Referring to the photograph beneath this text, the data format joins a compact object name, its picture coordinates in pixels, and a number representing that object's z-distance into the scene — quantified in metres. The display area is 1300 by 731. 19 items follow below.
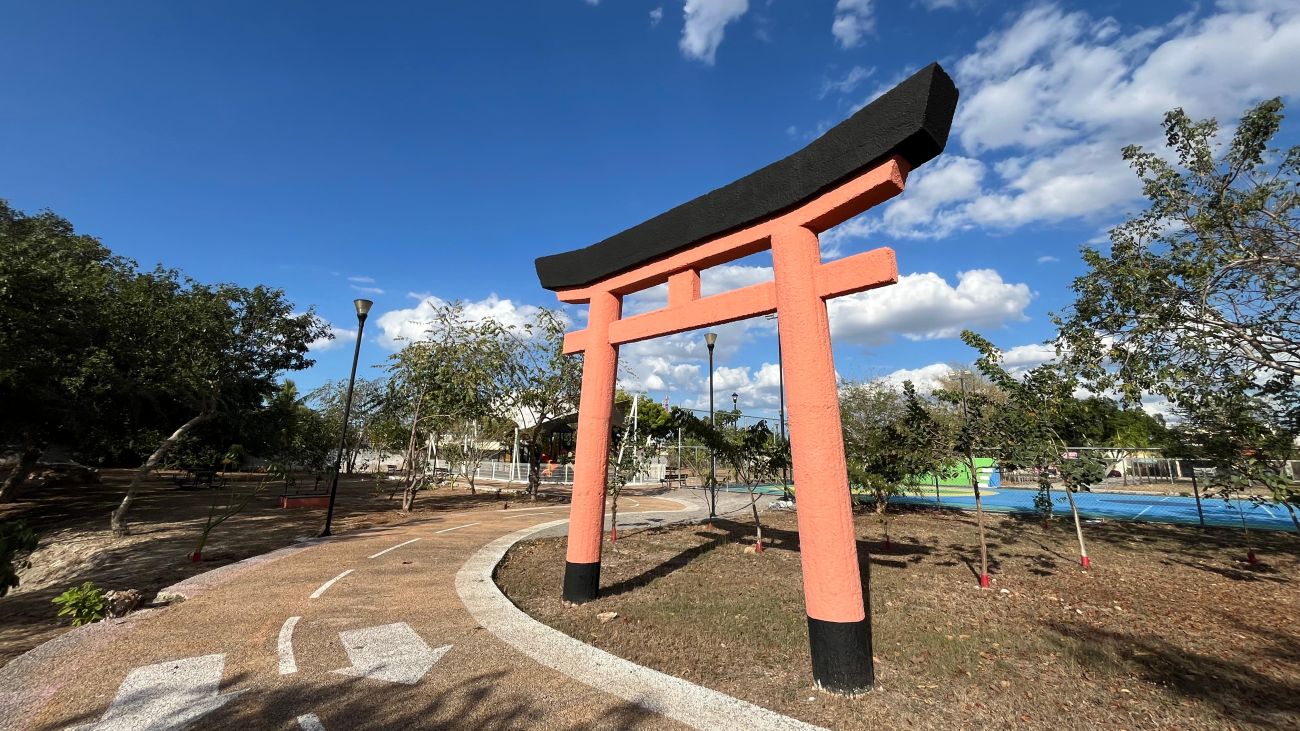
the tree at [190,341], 13.35
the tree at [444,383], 18.97
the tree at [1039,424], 8.14
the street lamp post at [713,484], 13.67
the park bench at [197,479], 24.70
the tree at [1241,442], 8.14
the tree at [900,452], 8.59
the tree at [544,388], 22.69
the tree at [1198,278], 9.57
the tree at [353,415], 37.72
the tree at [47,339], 11.12
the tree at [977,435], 8.22
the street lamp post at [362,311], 13.03
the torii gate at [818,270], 4.45
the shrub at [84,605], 6.11
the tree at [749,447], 11.26
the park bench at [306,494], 19.11
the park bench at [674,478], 32.89
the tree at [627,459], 12.65
